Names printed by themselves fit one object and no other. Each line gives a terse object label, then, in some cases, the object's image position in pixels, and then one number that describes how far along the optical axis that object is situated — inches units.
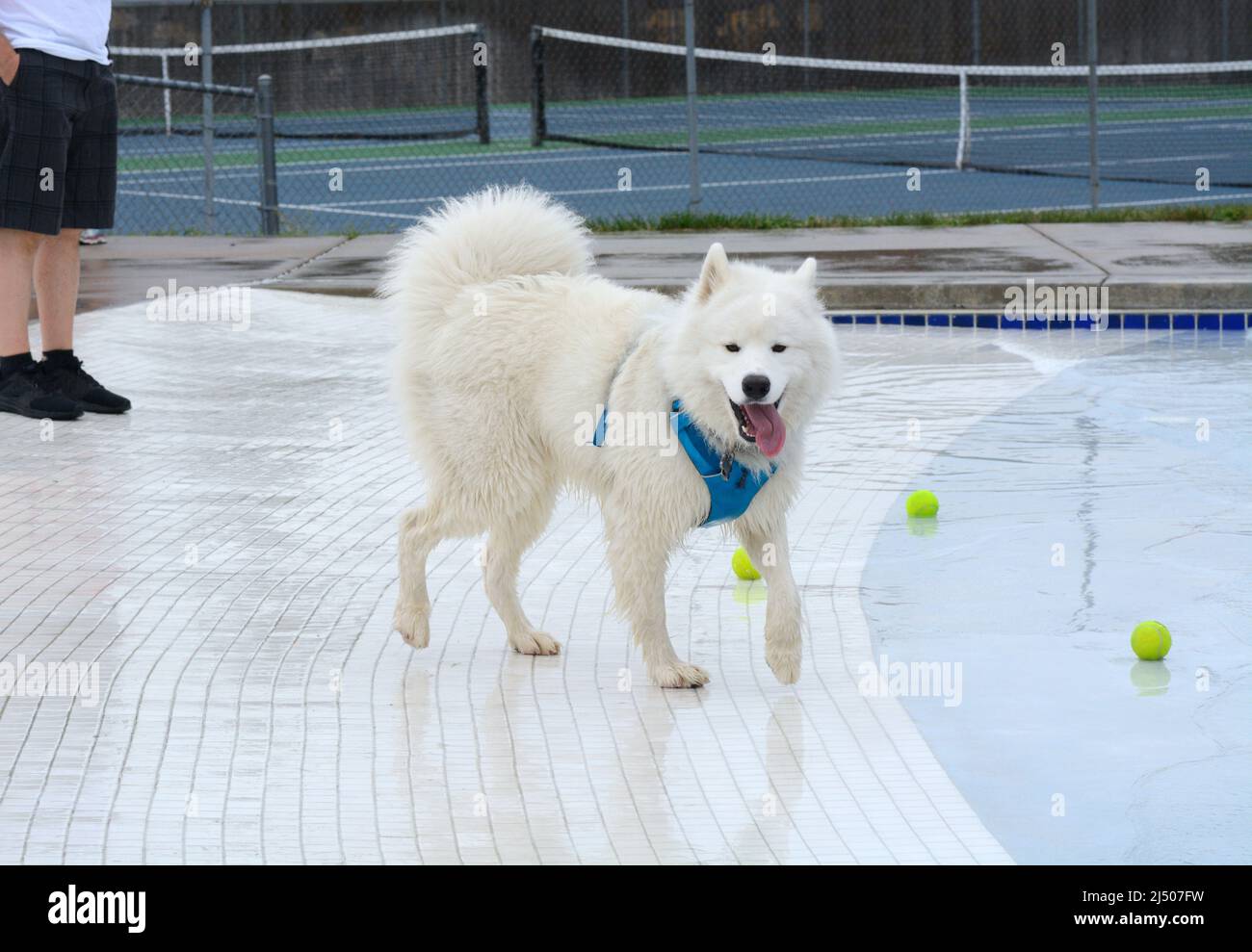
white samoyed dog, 179.8
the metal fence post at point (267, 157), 575.5
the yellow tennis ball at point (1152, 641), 197.0
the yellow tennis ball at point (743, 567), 229.8
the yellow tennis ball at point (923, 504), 265.4
